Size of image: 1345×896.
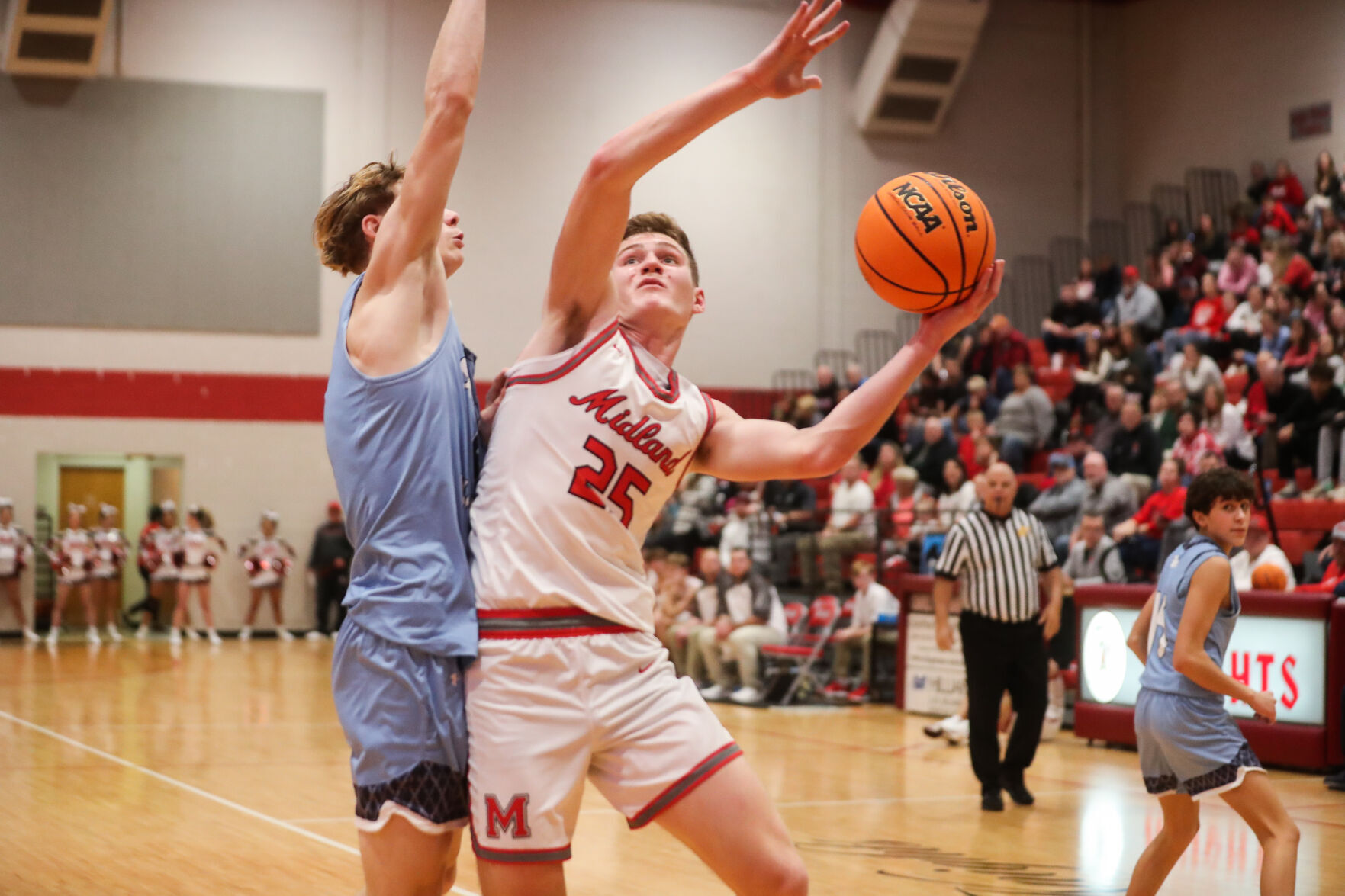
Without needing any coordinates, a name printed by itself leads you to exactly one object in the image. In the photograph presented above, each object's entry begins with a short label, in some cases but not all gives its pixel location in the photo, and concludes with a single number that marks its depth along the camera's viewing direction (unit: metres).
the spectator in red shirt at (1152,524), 11.97
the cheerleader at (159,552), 19.34
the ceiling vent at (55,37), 18.88
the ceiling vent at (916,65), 21.02
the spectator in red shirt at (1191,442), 13.14
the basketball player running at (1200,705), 4.54
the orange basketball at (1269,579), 9.66
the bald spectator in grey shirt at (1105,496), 12.86
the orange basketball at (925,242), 3.08
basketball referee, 8.09
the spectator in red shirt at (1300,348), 14.22
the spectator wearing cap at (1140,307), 17.80
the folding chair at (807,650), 12.97
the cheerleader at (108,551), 19.22
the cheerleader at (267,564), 19.98
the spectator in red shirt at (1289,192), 18.36
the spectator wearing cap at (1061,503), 13.20
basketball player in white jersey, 2.75
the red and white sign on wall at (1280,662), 9.01
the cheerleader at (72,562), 18.86
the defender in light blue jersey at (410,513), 2.78
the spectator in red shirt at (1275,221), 17.44
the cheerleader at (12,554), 18.77
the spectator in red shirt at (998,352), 18.41
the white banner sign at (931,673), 11.95
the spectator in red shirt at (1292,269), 16.05
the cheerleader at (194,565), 19.31
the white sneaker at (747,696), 12.89
